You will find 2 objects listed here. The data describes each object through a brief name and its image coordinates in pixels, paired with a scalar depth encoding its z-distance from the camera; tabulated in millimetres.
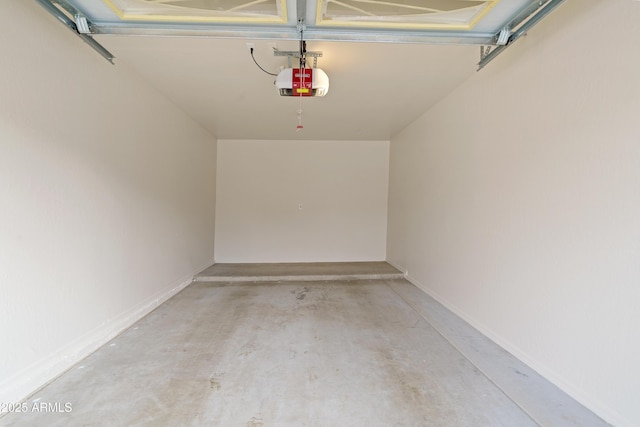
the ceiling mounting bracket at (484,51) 2326
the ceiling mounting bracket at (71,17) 1692
